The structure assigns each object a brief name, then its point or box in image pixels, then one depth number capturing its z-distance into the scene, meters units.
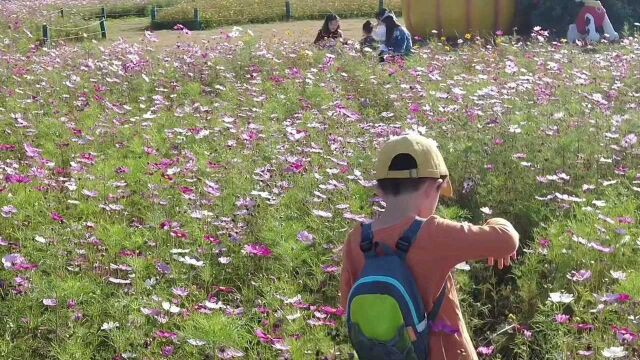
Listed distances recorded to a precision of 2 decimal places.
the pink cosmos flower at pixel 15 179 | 5.15
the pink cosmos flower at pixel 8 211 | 4.72
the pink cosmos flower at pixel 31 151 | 5.93
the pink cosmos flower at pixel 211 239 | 4.35
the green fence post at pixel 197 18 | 23.15
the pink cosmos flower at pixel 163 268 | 4.16
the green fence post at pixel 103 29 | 20.64
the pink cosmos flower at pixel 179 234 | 4.40
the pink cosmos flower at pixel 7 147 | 6.24
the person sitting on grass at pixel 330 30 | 12.27
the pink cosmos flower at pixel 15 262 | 4.03
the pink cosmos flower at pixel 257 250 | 4.09
